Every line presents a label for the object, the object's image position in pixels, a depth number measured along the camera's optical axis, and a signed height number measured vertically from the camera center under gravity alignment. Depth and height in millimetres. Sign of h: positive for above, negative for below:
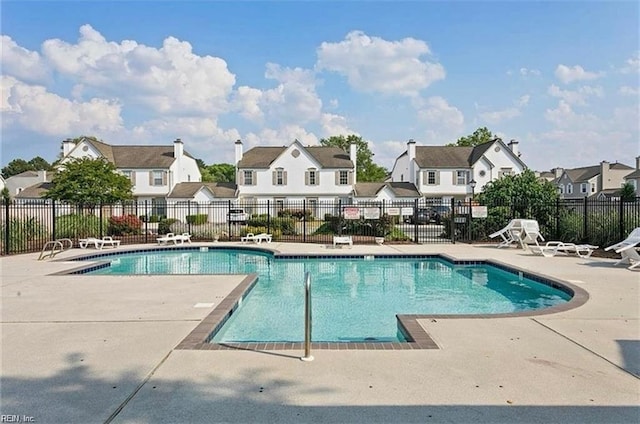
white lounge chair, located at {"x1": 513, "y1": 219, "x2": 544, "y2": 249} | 14695 -1002
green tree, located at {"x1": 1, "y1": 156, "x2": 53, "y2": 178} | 79625 +8592
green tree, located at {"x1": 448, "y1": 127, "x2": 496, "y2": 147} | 52469 +9080
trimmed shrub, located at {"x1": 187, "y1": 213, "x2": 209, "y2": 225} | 30297 -783
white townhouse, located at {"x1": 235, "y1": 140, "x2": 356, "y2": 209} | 36906 +2707
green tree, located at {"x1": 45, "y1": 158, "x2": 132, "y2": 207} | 24312 +1575
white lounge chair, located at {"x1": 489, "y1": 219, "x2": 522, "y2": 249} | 15592 -972
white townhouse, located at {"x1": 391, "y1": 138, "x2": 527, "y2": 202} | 38562 +3649
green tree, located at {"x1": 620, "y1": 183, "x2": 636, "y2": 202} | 41469 +1616
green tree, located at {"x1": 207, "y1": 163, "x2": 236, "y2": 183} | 73938 +6647
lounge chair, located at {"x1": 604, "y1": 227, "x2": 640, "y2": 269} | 10282 -1141
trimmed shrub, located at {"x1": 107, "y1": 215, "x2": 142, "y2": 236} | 20297 -858
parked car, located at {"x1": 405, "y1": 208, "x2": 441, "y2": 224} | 28469 -735
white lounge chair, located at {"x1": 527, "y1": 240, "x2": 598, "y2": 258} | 12586 -1474
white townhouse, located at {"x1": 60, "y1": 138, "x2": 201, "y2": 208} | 37094 +4147
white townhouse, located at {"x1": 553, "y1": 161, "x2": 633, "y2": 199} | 49750 +3286
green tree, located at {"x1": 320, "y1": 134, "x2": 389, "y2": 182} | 59531 +7501
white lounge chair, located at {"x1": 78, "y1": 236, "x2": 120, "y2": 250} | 15974 -1379
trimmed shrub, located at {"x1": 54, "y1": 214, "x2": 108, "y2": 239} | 17797 -783
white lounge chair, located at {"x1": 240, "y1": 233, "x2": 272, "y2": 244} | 18297 -1365
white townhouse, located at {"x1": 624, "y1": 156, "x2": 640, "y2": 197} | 43688 +2904
